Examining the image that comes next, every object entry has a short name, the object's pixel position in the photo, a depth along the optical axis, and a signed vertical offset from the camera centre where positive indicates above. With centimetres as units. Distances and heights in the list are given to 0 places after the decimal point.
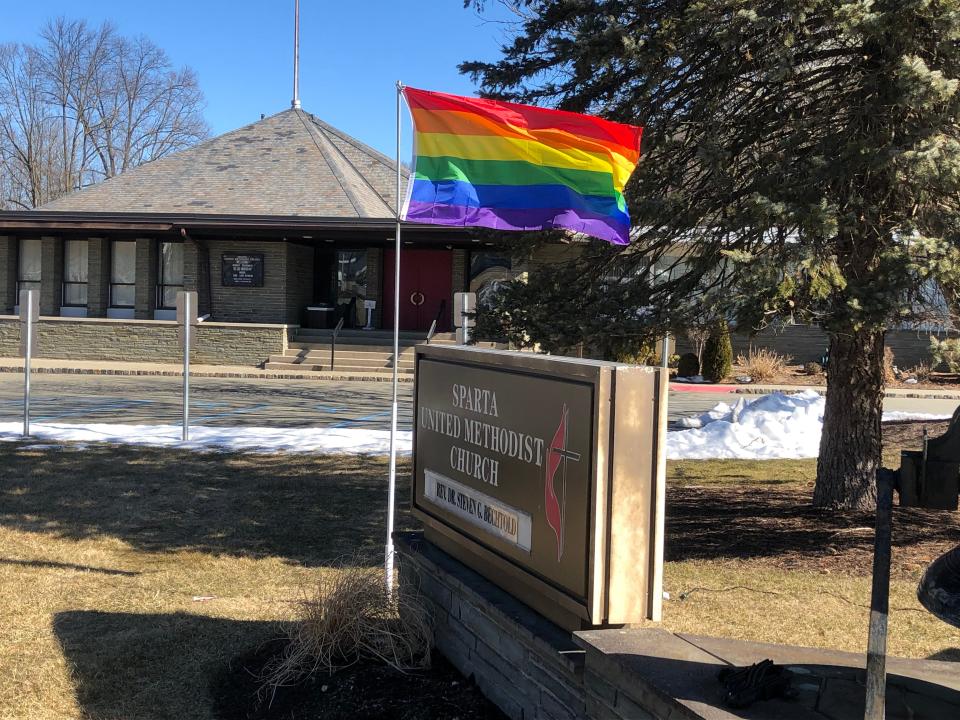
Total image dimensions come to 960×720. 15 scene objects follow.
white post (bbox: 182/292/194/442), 1297 -59
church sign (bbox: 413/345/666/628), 380 -69
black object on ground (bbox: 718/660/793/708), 312 -117
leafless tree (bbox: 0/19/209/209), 5369 +919
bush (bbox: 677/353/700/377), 2839 -125
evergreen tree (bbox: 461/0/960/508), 619 +128
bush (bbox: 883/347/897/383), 2711 -113
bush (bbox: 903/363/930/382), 2878 -129
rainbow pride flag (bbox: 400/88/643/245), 612 +99
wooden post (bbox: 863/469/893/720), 262 -76
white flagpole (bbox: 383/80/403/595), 584 -109
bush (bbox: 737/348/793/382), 2845 -118
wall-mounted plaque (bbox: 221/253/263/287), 2980 +127
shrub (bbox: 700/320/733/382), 2725 -101
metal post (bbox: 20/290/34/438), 1337 -54
